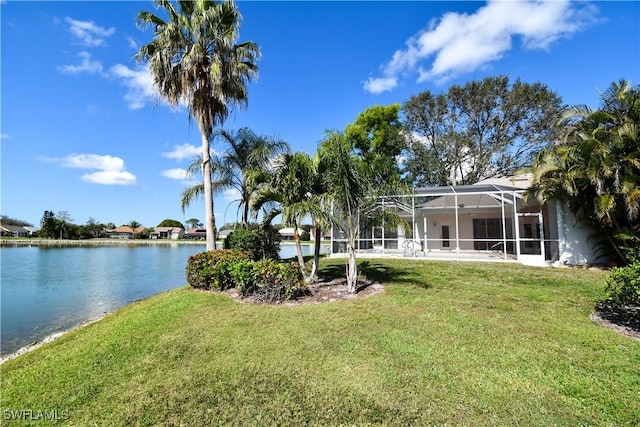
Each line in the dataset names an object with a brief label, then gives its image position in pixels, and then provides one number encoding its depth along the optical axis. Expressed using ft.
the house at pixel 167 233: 292.81
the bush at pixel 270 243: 39.99
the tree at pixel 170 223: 329.52
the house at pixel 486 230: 41.14
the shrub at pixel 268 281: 23.34
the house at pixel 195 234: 290.56
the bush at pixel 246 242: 36.55
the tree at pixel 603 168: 32.81
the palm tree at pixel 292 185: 27.28
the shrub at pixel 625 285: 15.97
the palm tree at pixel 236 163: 45.09
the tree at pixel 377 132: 85.10
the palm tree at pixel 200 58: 34.81
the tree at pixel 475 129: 80.74
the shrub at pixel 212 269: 27.30
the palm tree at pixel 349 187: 24.73
